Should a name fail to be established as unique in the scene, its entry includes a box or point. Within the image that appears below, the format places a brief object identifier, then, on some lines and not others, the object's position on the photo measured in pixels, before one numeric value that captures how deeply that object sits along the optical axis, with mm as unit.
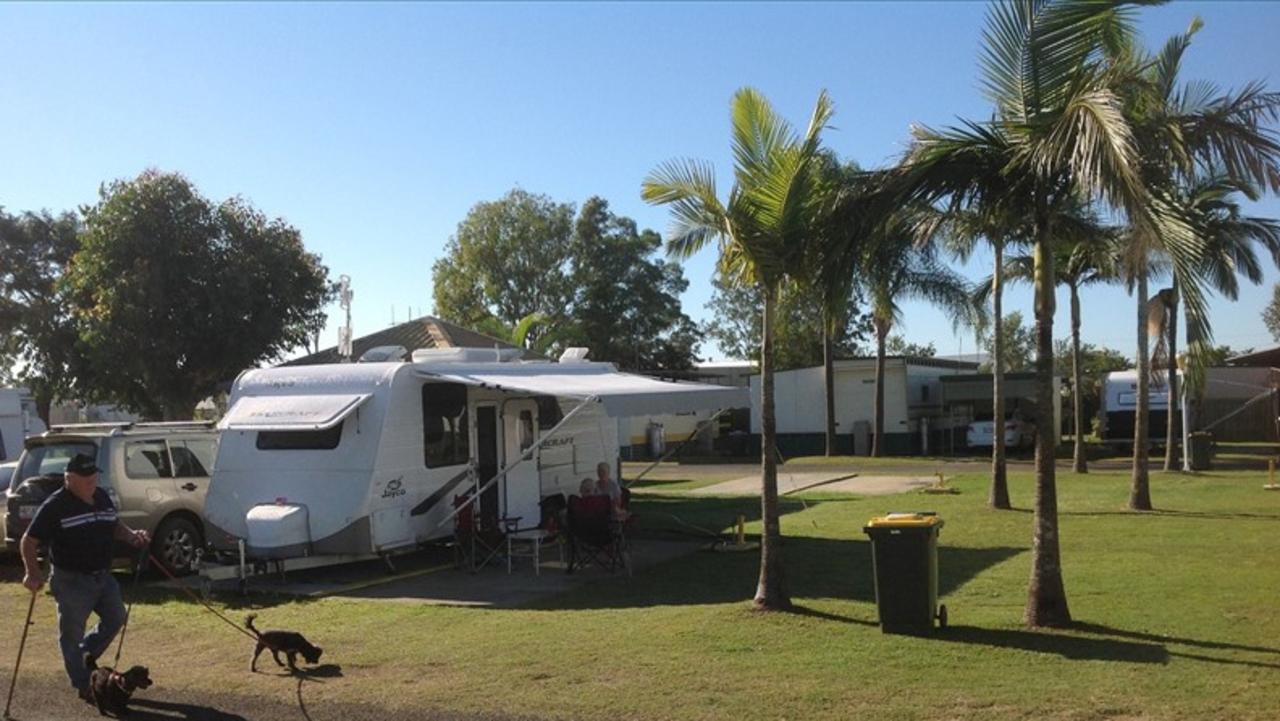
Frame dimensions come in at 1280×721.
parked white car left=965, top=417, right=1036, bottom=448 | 38375
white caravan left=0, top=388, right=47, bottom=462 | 19781
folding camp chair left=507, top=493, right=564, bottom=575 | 12695
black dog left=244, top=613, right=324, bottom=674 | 7641
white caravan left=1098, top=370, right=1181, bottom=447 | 40125
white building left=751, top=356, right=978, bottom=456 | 39656
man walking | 7012
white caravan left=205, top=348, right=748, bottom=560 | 11984
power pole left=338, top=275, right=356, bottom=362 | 15500
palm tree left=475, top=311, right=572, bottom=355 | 28414
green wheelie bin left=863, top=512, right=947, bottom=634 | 8258
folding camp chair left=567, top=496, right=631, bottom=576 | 12125
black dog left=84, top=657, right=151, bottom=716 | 6855
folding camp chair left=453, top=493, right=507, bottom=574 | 12875
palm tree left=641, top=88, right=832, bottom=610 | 9133
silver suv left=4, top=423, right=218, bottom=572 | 12522
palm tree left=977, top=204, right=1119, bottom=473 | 12047
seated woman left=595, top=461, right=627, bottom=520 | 12719
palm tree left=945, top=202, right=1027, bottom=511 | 9148
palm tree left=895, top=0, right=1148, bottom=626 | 8078
